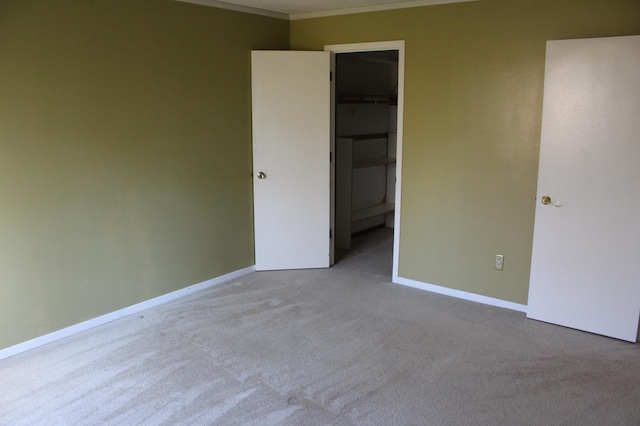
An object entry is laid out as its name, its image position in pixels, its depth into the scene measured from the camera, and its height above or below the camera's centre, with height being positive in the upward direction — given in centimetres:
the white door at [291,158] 457 -28
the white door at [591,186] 321 -38
